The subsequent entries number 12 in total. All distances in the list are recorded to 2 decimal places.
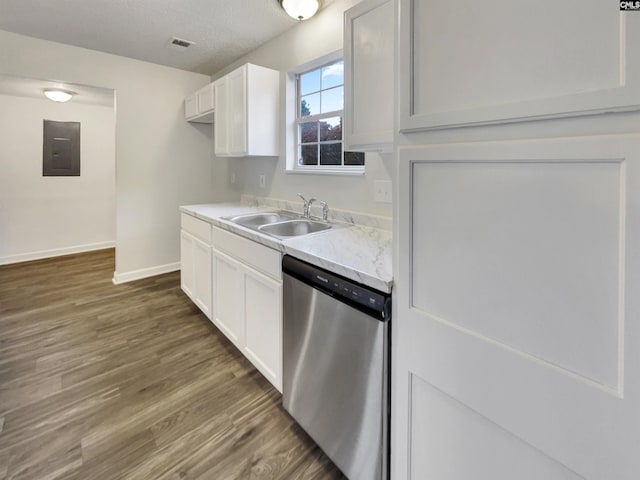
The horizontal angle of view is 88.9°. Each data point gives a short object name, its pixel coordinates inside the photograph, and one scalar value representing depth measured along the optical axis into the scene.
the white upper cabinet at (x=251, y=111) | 2.70
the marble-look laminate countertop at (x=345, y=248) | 1.16
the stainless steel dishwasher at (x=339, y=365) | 1.12
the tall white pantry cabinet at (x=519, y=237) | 0.60
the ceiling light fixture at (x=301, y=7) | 2.16
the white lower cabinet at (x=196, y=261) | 2.53
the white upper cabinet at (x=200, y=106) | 3.33
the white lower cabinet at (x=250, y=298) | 1.71
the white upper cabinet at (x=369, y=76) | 1.46
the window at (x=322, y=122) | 2.41
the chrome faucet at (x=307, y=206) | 2.38
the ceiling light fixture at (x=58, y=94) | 3.85
